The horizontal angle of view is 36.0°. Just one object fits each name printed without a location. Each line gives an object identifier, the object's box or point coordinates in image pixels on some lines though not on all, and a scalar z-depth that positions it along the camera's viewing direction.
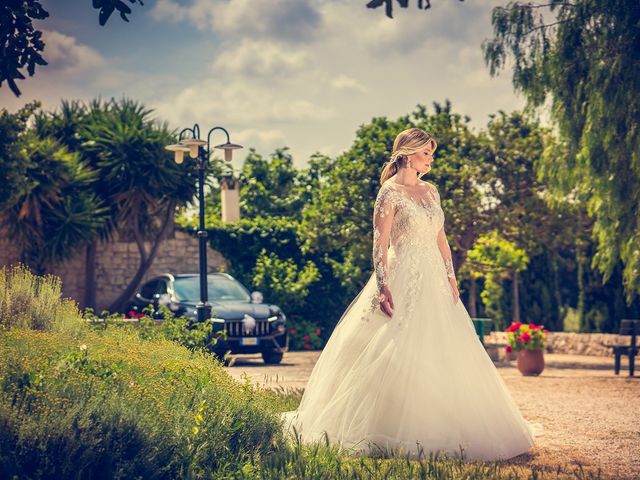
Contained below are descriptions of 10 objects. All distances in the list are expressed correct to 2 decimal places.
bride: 7.02
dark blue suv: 16.69
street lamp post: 14.84
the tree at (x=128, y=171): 23.64
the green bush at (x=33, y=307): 9.82
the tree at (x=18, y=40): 7.70
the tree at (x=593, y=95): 14.93
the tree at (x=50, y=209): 21.98
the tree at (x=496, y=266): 23.53
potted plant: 15.54
